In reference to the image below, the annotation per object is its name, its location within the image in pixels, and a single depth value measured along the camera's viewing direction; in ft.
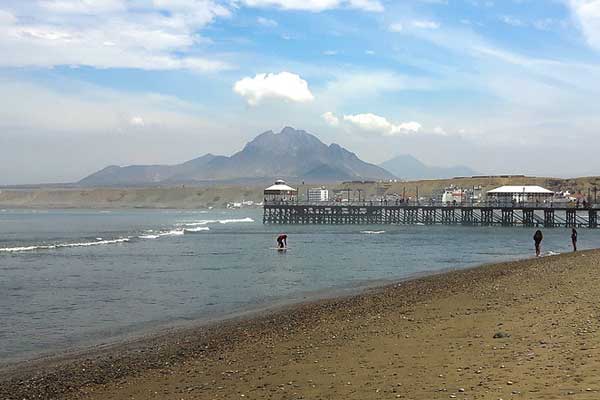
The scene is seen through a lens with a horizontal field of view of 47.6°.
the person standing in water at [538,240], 124.96
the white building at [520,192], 295.89
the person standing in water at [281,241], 162.20
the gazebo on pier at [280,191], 345.72
